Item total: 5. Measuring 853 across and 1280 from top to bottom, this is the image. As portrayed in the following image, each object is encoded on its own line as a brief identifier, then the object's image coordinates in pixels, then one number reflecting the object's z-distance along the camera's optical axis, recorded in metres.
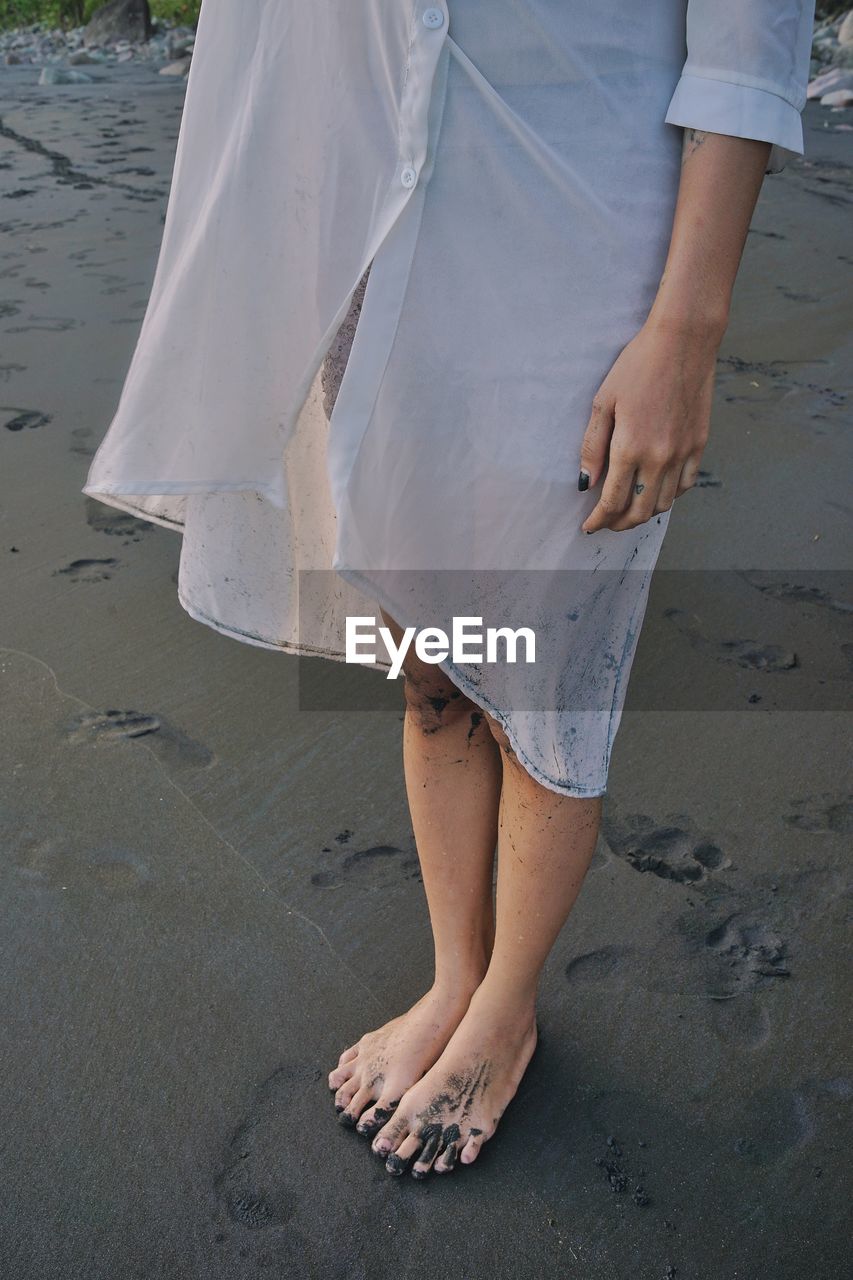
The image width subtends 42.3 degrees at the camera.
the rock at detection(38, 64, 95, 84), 10.70
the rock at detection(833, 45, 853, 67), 9.26
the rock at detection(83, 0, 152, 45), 17.17
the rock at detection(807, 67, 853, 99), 8.01
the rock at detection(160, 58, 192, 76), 11.22
